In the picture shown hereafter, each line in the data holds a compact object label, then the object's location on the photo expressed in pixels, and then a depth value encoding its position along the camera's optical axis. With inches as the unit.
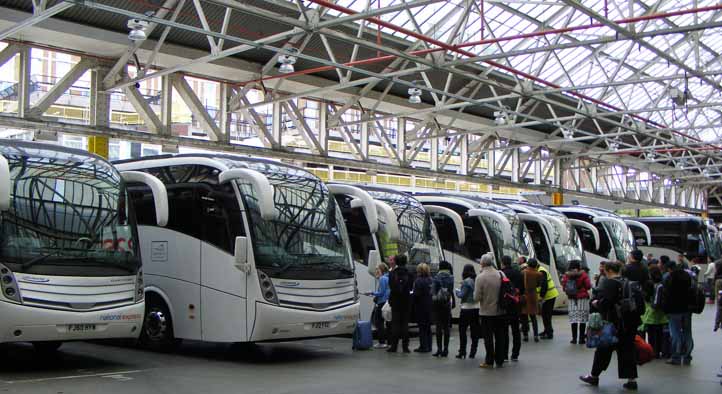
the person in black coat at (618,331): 375.6
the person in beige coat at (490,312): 438.3
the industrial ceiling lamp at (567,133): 1163.3
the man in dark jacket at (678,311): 448.1
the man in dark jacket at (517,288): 474.9
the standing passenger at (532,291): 581.9
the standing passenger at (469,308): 472.4
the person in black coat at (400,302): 510.0
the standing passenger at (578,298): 560.4
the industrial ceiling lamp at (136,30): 571.8
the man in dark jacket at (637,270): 490.3
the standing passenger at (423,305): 510.9
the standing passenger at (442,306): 496.7
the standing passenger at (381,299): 534.6
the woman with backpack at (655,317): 465.7
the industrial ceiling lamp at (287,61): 669.3
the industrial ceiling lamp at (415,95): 845.2
